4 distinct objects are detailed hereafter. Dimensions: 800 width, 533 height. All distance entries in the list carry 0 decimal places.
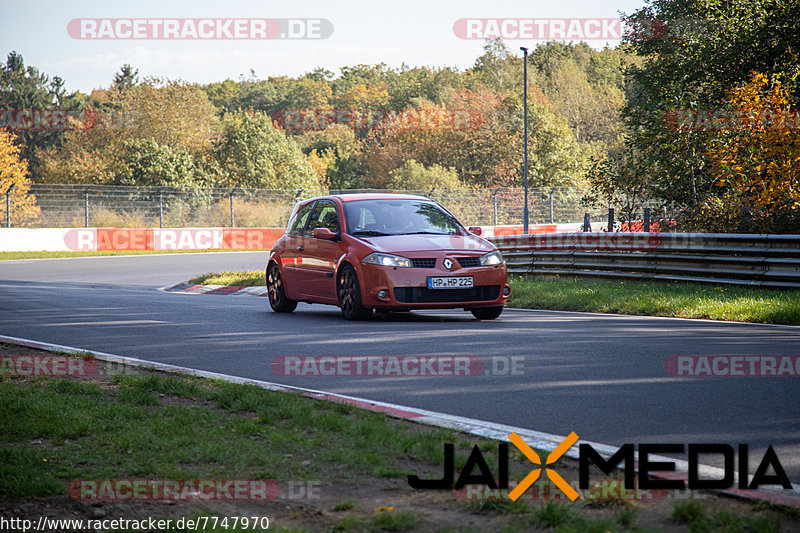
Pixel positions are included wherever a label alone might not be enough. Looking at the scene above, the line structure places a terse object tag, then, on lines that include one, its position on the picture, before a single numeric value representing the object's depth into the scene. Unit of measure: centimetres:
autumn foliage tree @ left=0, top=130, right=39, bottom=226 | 3691
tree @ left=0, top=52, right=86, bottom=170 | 8422
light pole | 3854
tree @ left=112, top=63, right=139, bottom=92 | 10412
